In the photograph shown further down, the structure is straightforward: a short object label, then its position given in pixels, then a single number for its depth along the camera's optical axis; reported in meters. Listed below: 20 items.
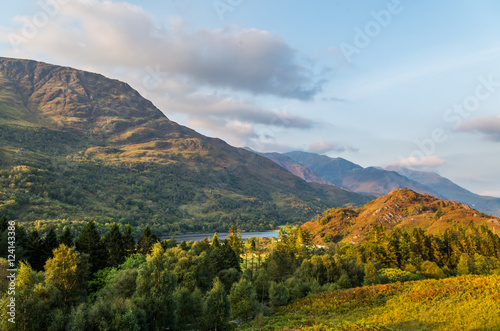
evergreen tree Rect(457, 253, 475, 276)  98.75
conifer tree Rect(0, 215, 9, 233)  64.62
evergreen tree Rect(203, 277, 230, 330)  50.69
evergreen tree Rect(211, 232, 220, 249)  102.79
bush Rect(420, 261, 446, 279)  94.94
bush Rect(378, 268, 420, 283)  88.44
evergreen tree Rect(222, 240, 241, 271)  101.89
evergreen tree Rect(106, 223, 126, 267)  77.88
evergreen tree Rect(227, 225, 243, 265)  116.83
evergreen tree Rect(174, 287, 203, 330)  51.53
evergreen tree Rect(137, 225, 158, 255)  86.50
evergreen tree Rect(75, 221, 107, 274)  73.06
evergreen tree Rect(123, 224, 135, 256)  82.50
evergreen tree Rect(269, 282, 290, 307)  73.81
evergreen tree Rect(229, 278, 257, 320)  60.50
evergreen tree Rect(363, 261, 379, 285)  84.38
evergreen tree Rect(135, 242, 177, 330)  42.34
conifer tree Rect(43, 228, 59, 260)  69.72
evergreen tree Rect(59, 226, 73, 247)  71.59
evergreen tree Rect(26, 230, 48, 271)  68.12
